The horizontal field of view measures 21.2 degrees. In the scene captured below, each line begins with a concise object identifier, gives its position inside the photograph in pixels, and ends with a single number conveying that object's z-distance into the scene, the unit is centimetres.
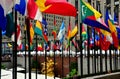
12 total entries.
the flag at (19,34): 966
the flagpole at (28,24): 745
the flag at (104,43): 1166
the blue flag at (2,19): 647
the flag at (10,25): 741
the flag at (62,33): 1786
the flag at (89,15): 1000
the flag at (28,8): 746
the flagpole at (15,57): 699
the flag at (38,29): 971
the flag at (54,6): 792
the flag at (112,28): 1170
